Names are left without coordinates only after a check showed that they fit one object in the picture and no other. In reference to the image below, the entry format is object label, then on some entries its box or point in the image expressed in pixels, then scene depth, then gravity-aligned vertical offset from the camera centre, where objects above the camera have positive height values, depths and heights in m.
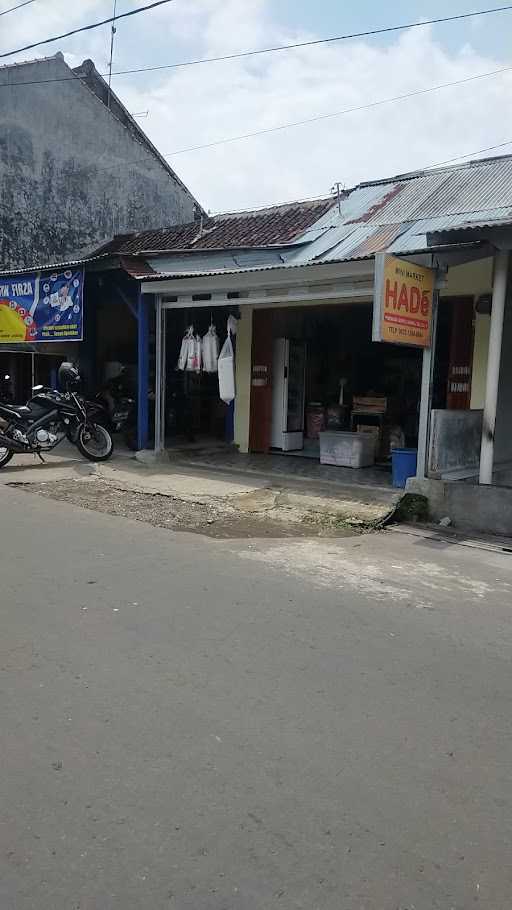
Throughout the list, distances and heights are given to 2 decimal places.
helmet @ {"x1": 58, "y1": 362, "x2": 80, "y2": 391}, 12.19 -0.20
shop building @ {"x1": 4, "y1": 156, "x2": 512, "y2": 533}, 8.08 +0.70
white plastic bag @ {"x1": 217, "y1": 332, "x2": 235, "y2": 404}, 11.73 -0.06
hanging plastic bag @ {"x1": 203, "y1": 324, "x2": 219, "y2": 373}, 12.09 +0.29
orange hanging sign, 7.30 +0.75
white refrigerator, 13.18 -0.42
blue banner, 12.90 +1.06
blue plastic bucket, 9.77 -1.28
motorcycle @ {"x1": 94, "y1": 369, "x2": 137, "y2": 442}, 13.34 -0.72
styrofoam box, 11.68 -1.31
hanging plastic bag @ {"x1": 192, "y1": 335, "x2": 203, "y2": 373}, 12.08 +0.21
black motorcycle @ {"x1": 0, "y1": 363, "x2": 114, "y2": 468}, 10.89 -0.99
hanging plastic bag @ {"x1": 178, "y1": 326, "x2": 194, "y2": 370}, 12.12 +0.26
